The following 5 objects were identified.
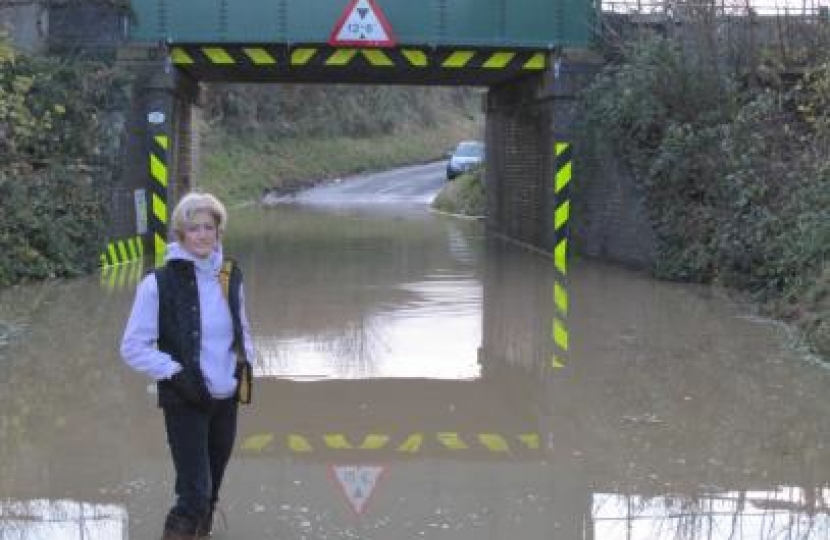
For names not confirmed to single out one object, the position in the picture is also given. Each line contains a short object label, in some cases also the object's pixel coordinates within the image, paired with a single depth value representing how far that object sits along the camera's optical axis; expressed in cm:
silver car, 4559
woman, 536
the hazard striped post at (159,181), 1855
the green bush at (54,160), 1512
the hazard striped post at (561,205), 1909
